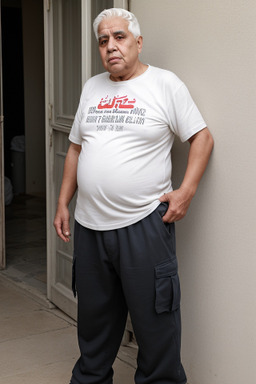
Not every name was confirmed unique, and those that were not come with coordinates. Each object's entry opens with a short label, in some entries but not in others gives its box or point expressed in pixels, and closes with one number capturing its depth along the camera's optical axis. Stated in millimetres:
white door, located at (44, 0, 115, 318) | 3643
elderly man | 2414
